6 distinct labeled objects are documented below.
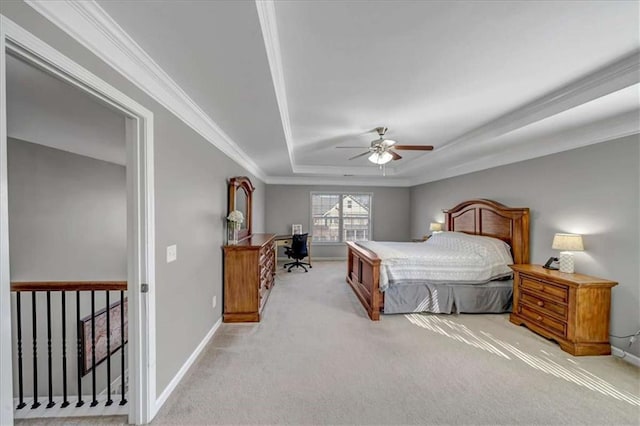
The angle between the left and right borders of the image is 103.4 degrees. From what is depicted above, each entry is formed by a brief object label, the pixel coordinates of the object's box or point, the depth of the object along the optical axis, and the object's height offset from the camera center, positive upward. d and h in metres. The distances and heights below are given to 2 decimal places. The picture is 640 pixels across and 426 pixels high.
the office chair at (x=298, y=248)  5.95 -0.91
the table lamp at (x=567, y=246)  2.80 -0.42
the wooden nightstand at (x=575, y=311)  2.57 -1.07
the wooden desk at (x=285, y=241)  6.58 -0.83
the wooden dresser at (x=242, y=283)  3.29 -0.96
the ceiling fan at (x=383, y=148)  3.51 +0.86
